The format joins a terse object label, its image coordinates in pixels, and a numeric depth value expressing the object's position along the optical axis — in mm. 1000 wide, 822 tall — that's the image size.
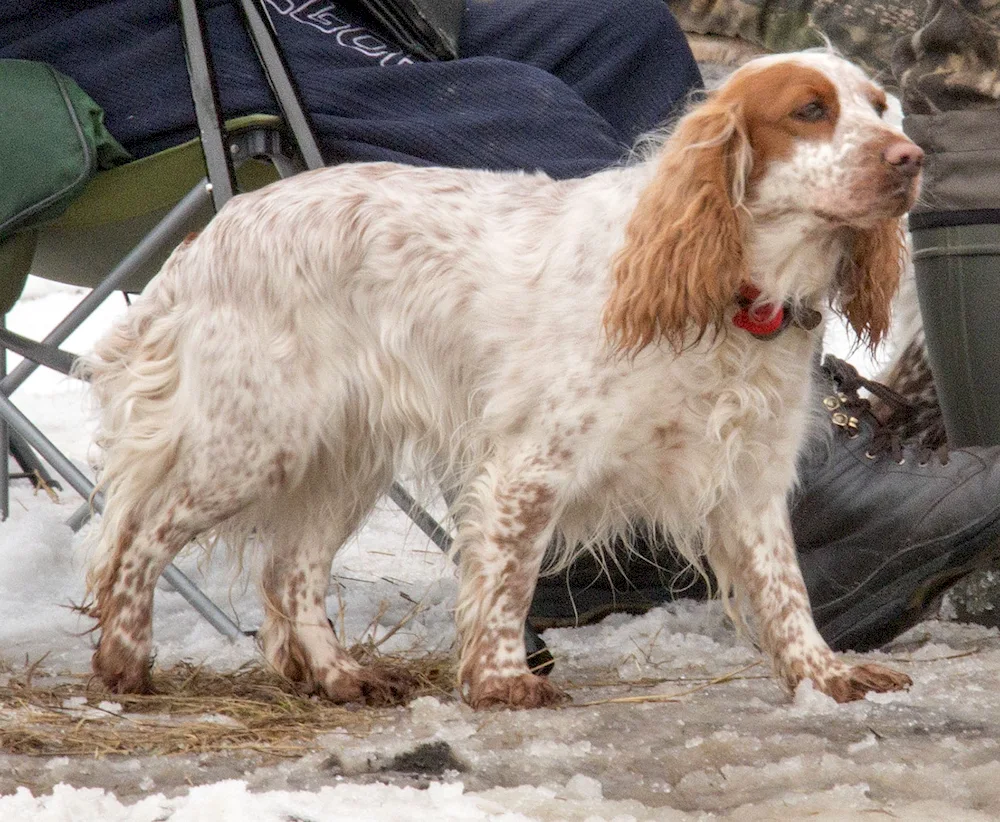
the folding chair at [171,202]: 6215
